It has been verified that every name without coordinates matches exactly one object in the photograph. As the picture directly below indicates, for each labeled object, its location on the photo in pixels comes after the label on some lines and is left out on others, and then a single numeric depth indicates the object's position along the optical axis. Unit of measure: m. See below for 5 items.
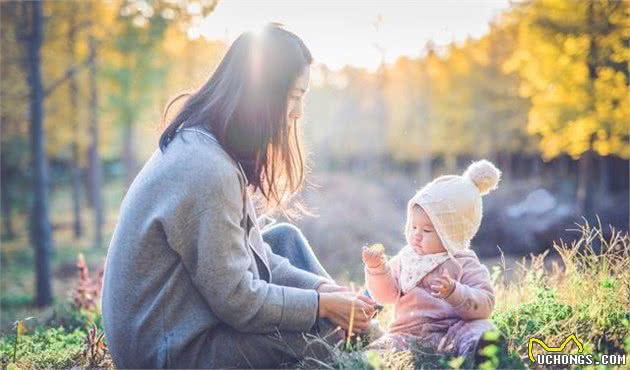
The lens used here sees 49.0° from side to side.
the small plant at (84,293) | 5.86
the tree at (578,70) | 10.37
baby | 3.27
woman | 2.71
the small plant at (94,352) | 3.60
